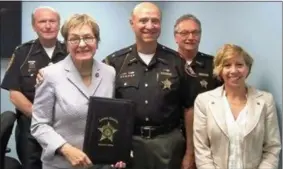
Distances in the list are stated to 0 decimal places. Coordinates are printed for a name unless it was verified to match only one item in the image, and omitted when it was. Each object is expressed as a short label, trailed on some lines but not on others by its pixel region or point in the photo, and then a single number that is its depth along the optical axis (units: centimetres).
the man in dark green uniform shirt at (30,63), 279
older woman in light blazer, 205
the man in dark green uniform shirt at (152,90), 238
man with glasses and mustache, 266
